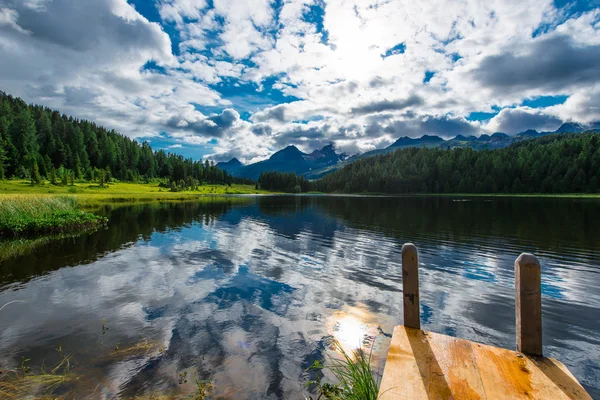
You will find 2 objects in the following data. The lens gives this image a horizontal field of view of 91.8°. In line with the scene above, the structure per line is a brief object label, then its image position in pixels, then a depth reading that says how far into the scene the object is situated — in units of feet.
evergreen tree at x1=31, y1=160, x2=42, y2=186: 339.36
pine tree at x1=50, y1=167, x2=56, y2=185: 365.57
